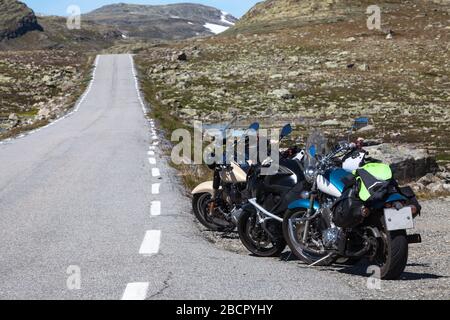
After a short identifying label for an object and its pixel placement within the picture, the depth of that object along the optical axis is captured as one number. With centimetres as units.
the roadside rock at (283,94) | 4016
